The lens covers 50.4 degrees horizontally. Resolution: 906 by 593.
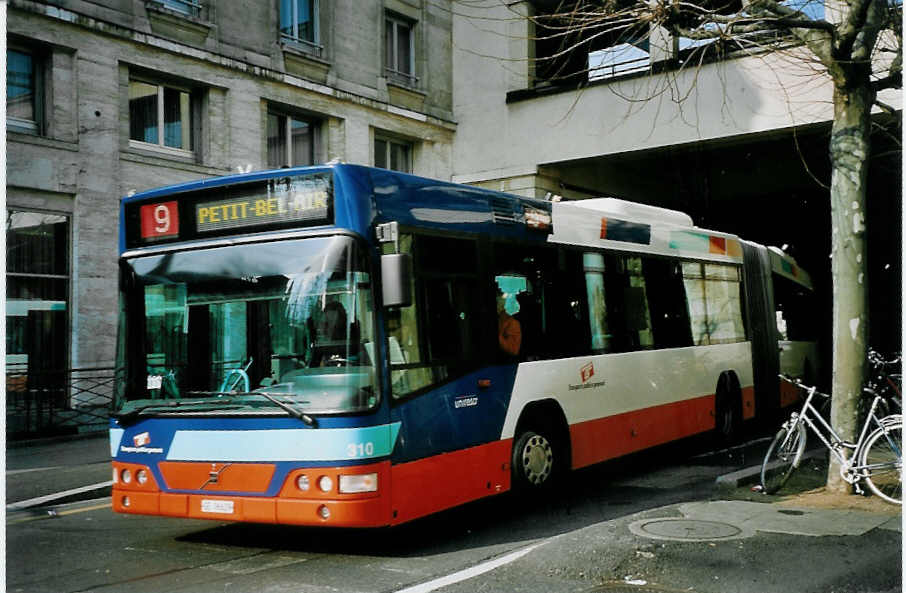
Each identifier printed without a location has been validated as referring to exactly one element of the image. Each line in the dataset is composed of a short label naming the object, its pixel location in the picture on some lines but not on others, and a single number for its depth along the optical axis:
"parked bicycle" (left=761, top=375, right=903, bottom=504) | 8.61
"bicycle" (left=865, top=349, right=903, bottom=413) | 11.53
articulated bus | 6.96
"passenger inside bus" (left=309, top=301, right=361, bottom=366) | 6.96
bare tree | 8.72
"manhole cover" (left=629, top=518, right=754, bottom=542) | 7.42
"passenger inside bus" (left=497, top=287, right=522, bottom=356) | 8.66
